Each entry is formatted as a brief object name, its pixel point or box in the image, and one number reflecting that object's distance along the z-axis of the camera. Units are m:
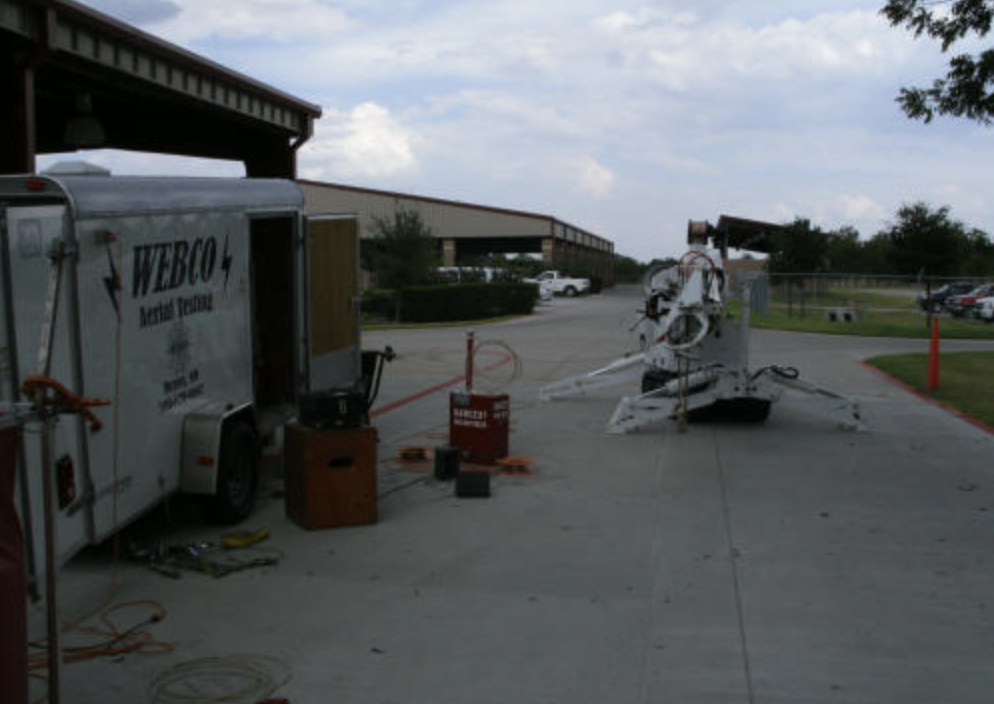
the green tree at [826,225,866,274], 57.38
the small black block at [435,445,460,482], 9.20
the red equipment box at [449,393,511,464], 9.91
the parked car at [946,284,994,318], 36.59
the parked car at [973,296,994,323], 35.47
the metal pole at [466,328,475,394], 10.73
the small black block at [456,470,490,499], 8.59
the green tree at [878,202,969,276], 38.94
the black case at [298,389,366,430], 7.67
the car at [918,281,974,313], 39.45
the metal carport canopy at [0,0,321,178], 8.56
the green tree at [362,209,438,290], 35.47
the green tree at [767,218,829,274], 43.84
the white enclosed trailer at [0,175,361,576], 5.68
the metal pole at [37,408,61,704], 3.92
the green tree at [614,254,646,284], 108.69
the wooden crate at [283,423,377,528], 7.49
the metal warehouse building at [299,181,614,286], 53.62
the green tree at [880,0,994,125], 8.91
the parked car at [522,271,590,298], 59.50
